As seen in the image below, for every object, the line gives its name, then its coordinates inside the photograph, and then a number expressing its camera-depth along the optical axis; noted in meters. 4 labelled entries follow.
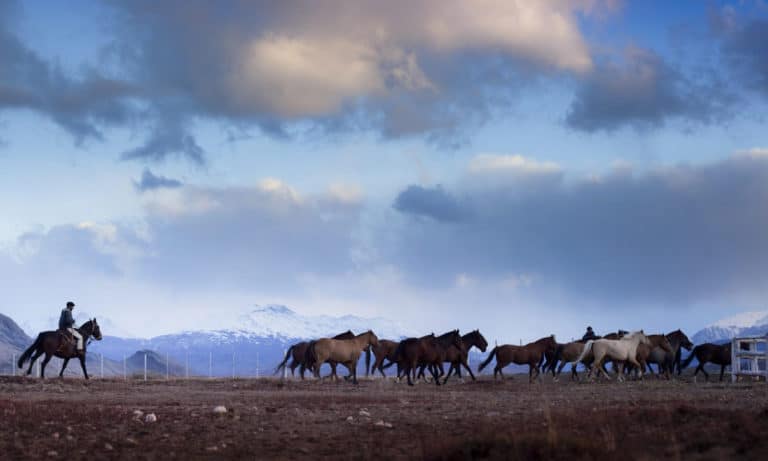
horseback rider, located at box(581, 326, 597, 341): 50.56
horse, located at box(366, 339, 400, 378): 49.25
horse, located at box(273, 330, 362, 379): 46.69
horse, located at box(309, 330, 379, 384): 44.31
